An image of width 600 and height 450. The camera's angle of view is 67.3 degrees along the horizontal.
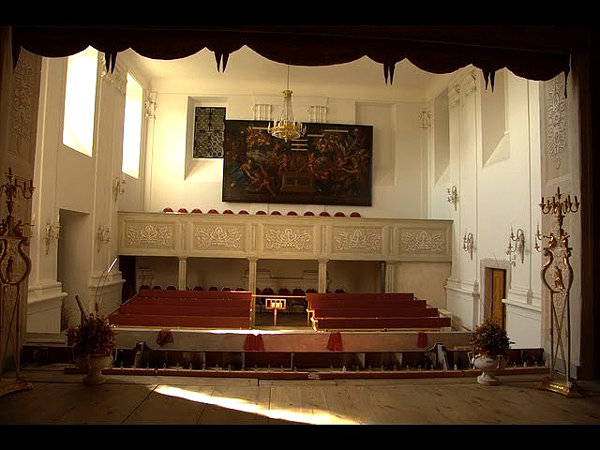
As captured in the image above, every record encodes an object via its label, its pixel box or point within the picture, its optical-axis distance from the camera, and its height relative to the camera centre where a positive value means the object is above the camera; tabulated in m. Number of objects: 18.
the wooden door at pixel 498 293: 9.26 -0.78
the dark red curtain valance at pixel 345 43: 4.31 +2.08
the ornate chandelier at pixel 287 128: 10.76 +2.95
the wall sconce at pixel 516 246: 8.30 +0.19
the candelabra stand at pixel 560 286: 3.97 -0.26
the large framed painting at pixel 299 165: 13.20 +2.53
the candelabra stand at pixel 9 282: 3.74 -0.32
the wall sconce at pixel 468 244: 10.46 +0.26
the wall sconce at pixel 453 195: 11.41 +1.51
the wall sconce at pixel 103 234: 9.59 +0.27
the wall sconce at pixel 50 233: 7.28 +0.20
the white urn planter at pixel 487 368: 4.28 -1.08
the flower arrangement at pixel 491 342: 4.25 -0.81
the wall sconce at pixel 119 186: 10.48 +1.43
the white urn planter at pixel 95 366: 3.97 -1.06
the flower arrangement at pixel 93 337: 3.95 -0.80
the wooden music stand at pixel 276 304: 9.95 -1.19
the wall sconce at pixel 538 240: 7.35 +0.28
